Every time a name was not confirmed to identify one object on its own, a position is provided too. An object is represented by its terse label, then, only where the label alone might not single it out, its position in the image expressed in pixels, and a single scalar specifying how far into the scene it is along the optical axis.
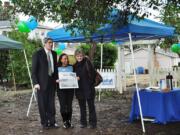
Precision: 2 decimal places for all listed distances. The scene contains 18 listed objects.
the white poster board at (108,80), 10.18
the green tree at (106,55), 15.53
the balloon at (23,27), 9.18
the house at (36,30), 31.58
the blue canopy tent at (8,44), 9.24
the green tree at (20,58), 14.49
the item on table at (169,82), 6.33
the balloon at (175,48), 12.82
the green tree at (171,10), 4.66
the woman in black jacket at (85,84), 5.83
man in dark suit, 5.90
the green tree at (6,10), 4.60
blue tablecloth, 6.13
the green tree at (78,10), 4.22
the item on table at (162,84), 6.33
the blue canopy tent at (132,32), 5.94
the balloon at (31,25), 9.12
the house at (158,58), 29.93
